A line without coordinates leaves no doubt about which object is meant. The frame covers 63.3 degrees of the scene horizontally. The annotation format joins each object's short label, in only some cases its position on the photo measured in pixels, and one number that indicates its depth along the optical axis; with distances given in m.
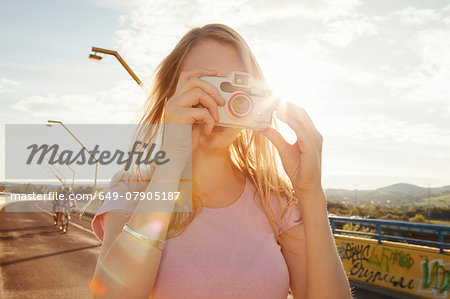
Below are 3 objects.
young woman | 1.32
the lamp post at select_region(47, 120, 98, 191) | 25.31
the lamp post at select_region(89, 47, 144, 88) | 11.17
